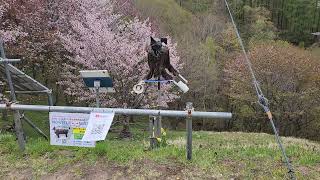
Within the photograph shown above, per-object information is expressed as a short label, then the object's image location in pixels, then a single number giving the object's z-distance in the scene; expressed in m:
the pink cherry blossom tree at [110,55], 13.20
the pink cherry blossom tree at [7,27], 12.34
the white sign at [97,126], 4.14
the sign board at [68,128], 4.36
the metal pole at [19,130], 4.68
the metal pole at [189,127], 4.03
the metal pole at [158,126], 4.52
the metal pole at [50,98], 6.08
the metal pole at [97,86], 5.13
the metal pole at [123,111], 3.97
